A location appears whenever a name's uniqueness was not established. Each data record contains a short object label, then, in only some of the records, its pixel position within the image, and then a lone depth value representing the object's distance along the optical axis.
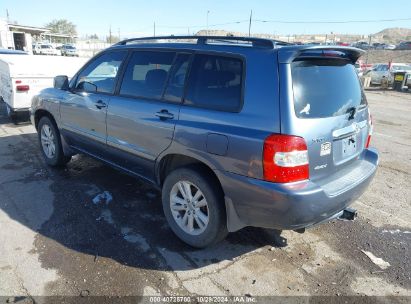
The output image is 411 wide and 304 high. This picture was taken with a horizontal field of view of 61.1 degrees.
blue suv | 2.65
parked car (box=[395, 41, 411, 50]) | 57.59
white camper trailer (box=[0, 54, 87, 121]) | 7.57
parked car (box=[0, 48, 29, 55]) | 11.31
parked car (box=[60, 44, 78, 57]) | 41.04
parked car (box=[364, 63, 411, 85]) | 22.28
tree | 91.47
